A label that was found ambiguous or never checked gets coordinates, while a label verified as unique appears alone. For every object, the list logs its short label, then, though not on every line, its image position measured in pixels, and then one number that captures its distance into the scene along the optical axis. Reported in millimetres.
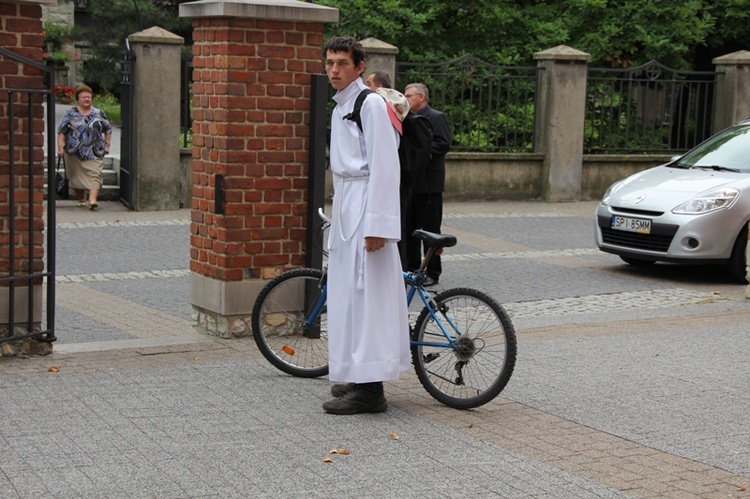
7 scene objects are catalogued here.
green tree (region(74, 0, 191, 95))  25875
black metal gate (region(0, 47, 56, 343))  7355
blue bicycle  6523
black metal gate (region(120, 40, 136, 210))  16453
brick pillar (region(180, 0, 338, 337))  8125
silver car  11734
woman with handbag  16438
